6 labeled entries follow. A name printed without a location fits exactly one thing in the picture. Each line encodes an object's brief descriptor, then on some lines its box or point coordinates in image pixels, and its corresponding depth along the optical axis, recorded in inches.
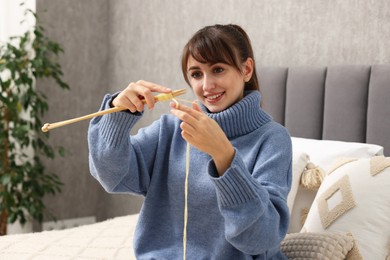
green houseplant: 147.3
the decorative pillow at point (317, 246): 84.1
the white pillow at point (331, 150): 102.7
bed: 89.3
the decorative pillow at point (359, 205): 89.2
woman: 77.4
